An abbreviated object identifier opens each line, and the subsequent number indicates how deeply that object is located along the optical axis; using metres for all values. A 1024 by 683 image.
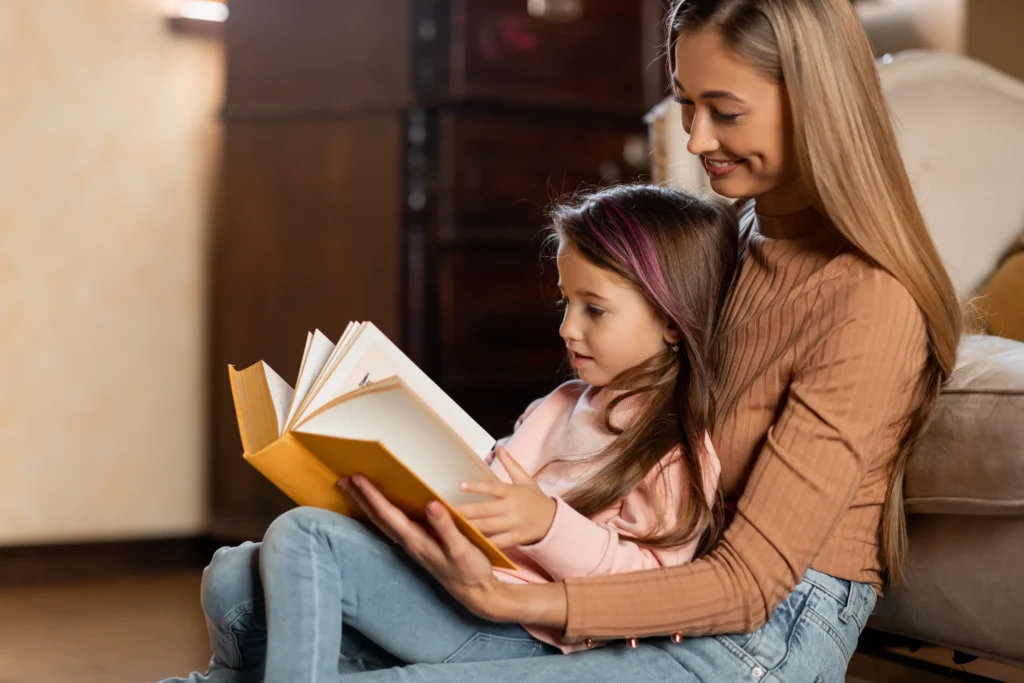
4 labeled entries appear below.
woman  2.39
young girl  2.38
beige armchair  2.53
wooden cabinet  4.20
